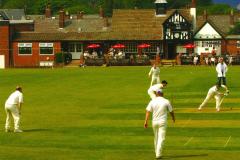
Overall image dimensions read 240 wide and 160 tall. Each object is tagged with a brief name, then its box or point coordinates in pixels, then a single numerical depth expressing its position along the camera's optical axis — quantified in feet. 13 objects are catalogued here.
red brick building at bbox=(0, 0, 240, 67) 296.92
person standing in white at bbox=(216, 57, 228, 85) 143.91
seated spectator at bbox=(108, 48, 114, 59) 267.88
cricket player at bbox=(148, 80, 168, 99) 91.81
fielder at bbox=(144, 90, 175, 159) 66.69
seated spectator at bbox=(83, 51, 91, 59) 269.69
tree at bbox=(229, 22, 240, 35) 305.86
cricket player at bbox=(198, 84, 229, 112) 107.86
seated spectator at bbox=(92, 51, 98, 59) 267.57
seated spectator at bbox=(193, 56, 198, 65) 256.93
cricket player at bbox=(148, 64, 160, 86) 146.92
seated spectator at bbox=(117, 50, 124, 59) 268.27
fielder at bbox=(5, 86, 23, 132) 89.04
